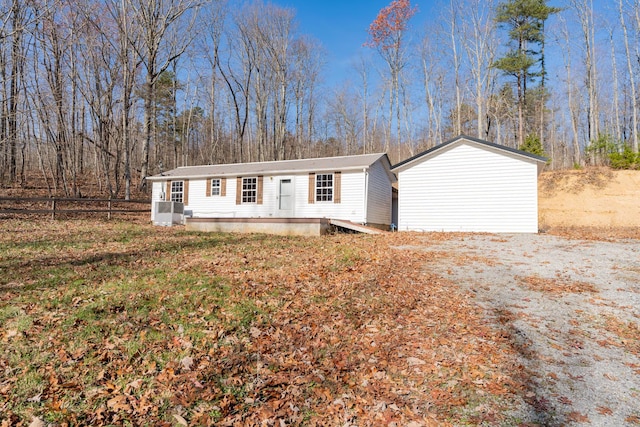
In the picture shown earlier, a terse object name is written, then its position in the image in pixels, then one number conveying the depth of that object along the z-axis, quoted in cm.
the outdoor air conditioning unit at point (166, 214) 1609
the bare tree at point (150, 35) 2102
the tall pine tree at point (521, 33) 2177
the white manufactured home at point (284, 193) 1371
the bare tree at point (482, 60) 2303
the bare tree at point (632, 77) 2056
